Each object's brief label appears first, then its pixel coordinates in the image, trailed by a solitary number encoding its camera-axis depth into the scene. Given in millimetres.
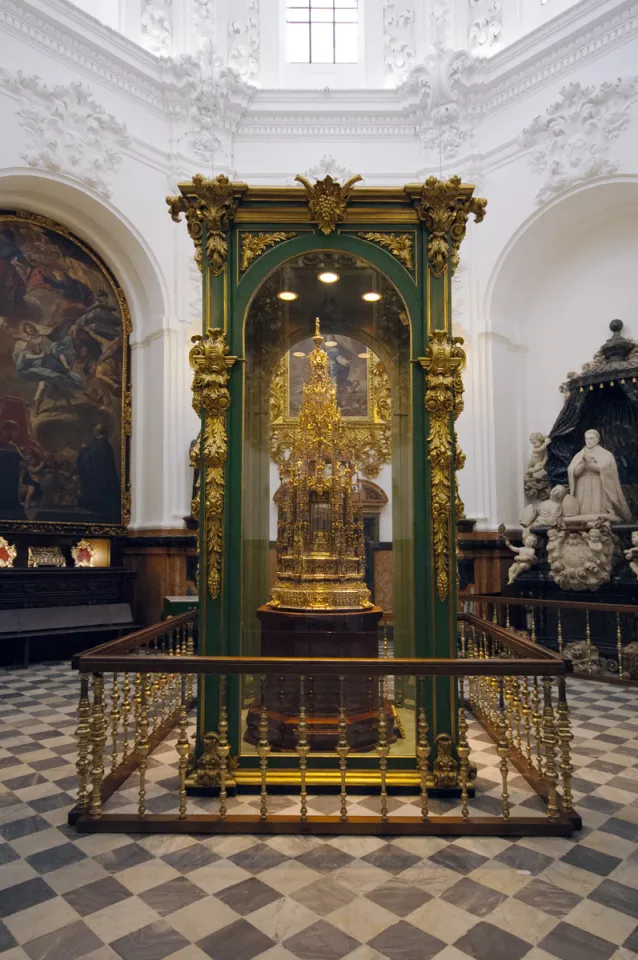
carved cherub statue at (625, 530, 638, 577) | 8281
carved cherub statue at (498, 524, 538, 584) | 9734
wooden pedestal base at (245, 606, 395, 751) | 4805
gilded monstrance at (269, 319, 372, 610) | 5473
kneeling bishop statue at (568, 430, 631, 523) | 9500
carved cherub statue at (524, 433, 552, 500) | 11055
